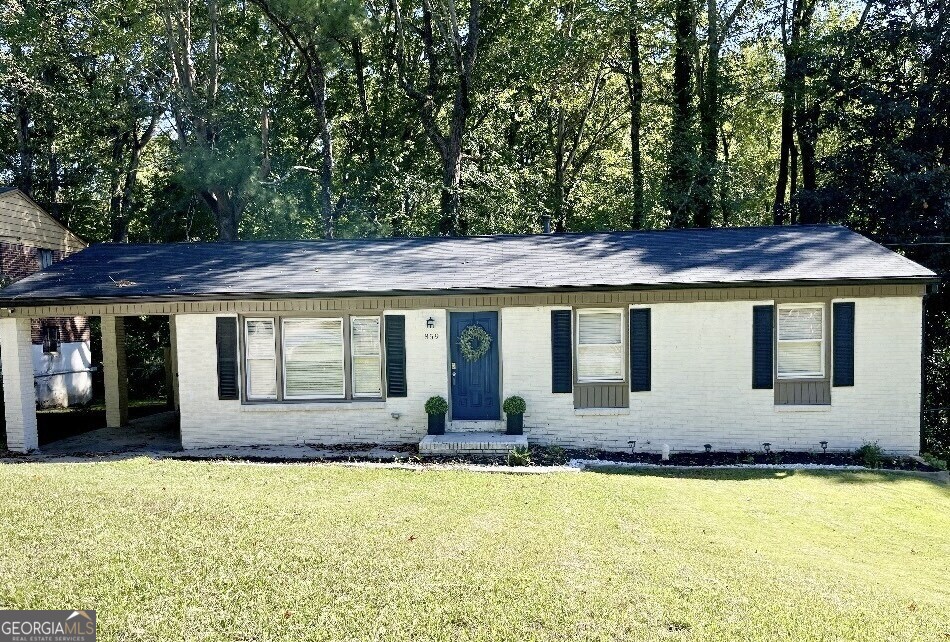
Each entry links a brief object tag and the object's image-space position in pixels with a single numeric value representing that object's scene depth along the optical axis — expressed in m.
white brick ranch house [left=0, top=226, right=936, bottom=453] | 11.12
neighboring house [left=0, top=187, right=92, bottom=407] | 17.06
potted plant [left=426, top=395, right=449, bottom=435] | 11.33
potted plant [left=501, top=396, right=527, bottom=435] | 11.26
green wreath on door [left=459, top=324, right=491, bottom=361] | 11.48
